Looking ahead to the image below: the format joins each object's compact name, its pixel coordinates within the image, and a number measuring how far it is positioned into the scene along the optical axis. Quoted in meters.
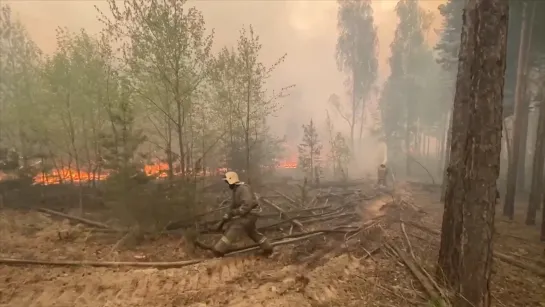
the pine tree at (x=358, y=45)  38.41
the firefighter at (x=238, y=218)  7.47
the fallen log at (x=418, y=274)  4.93
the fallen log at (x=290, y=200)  15.34
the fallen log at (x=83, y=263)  6.68
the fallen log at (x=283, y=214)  10.48
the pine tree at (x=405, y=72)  36.00
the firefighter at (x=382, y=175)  19.78
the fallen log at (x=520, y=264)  6.55
